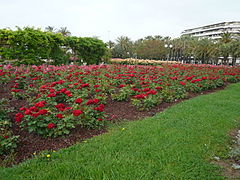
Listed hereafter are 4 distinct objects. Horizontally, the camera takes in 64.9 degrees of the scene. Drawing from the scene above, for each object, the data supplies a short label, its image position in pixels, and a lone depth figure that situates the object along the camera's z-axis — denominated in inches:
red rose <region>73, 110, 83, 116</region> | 139.1
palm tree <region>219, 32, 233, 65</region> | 1471.5
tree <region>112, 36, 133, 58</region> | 2190.0
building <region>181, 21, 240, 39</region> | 3292.8
